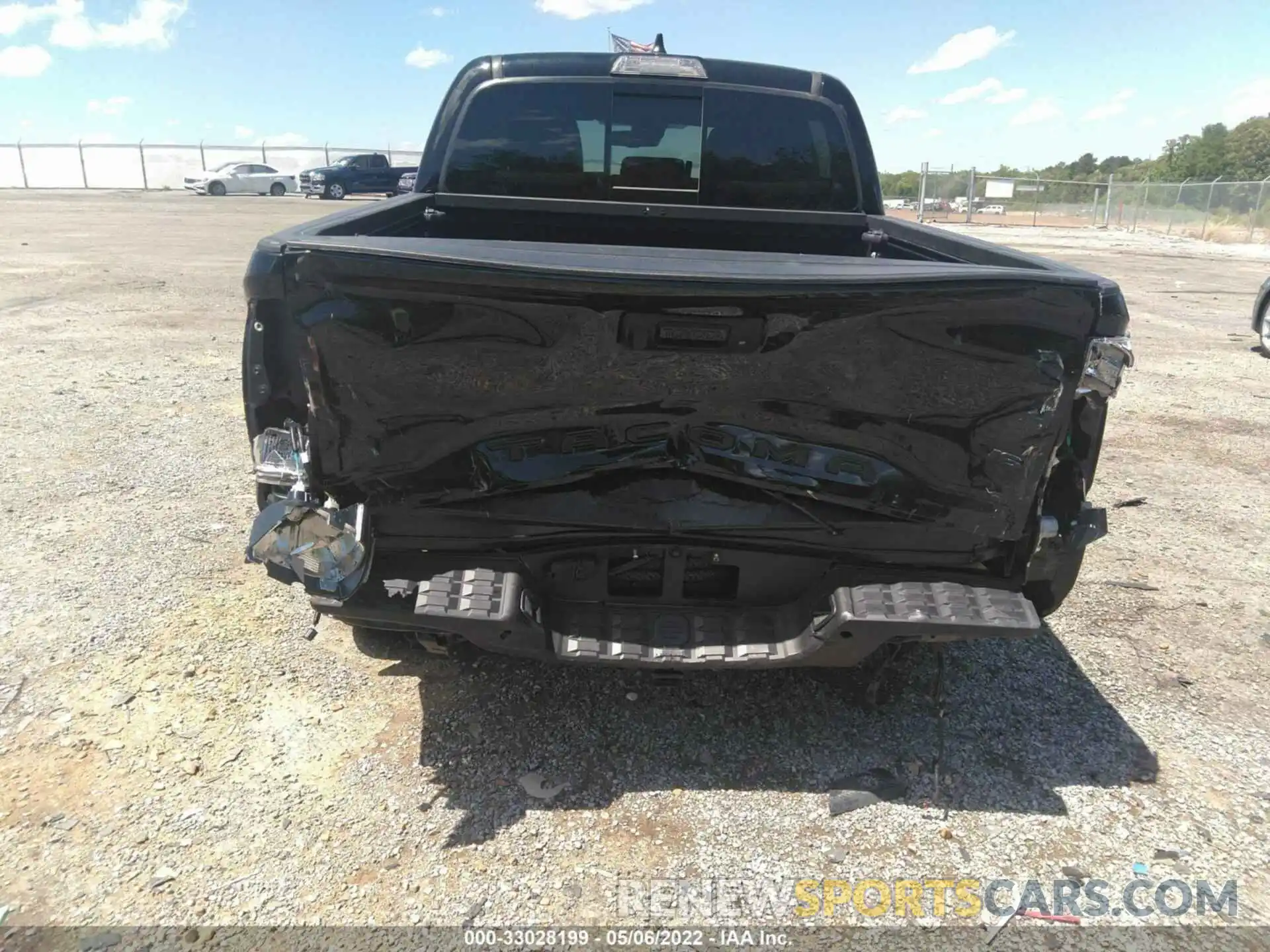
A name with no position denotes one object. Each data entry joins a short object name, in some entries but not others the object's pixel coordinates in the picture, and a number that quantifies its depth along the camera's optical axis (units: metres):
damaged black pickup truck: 2.29
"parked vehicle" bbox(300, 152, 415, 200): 32.19
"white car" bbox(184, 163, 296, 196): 34.81
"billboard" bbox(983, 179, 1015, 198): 33.25
